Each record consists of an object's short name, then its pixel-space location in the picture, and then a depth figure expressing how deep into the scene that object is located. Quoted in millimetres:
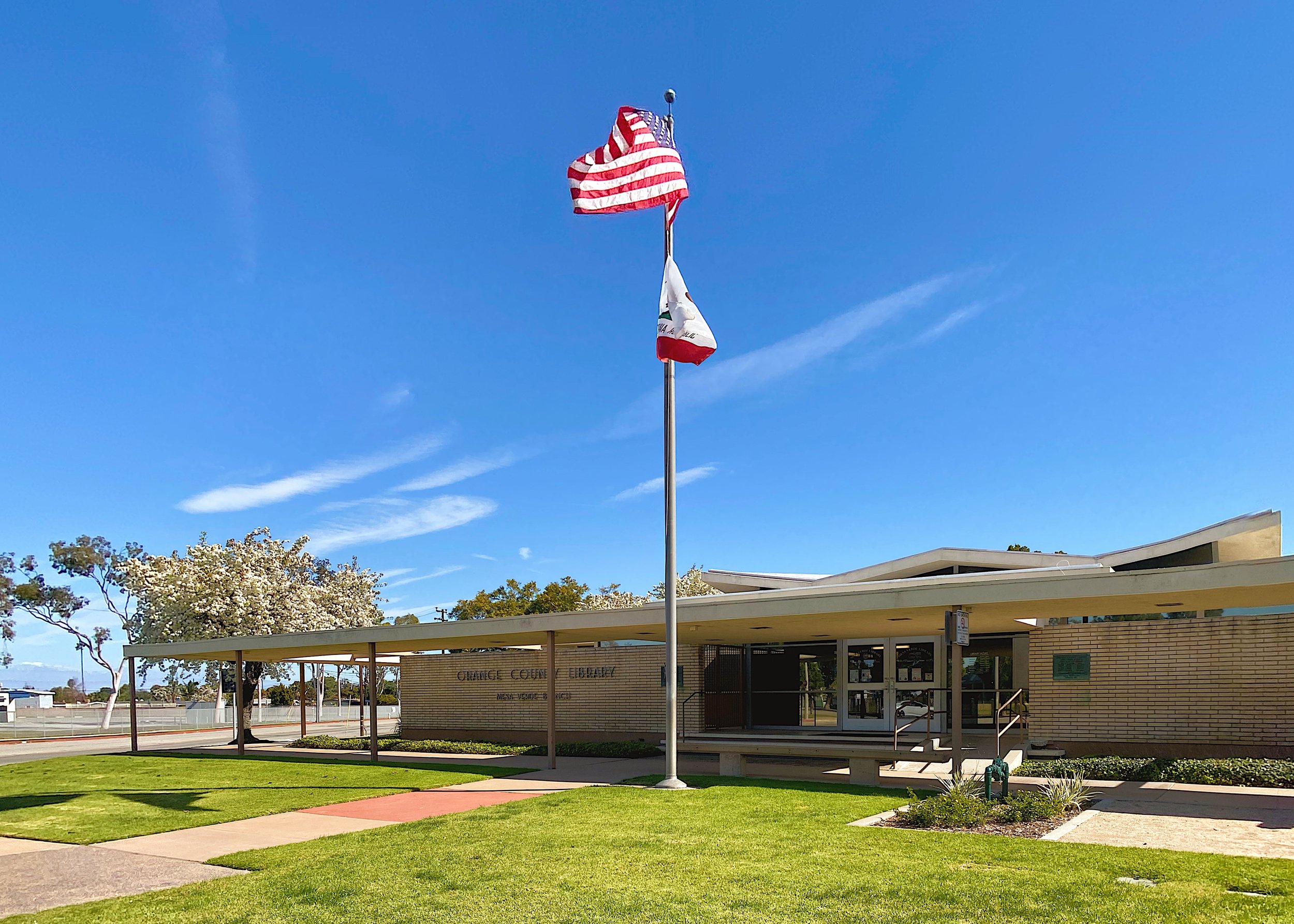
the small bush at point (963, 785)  11492
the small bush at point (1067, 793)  11227
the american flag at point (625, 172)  14328
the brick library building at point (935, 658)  14117
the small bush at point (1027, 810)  10727
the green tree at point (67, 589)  56250
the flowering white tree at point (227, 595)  35031
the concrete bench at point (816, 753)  14992
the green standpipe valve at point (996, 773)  11516
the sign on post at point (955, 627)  12961
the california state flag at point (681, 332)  14070
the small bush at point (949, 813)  10531
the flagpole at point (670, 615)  14250
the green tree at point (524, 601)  55469
